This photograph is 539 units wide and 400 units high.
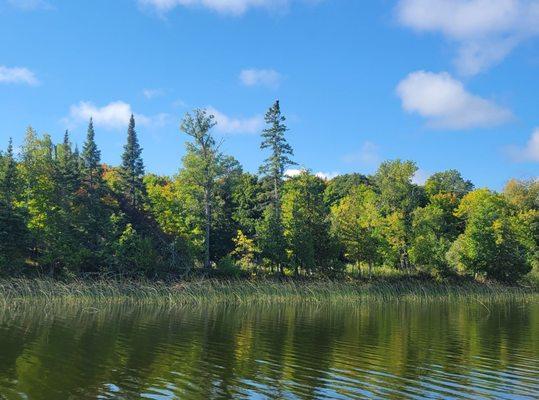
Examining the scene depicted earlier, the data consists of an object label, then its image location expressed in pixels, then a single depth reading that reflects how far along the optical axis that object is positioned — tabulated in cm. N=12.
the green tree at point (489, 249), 4912
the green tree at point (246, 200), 5531
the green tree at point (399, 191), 5538
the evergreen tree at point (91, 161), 5303
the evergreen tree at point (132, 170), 6334
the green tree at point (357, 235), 4597
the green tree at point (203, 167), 4469
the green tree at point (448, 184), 7338
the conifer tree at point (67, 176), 4416
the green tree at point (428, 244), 4909
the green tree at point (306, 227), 4306
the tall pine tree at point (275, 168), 4384
